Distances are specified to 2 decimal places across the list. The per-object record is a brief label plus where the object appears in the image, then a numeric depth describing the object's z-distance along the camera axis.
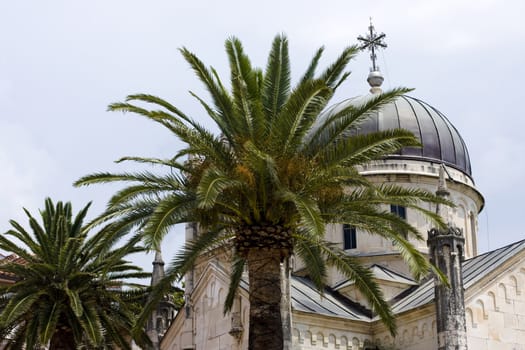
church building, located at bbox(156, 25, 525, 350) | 31.53
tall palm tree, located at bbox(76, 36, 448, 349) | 22.94
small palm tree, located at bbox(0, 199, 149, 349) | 33.84
